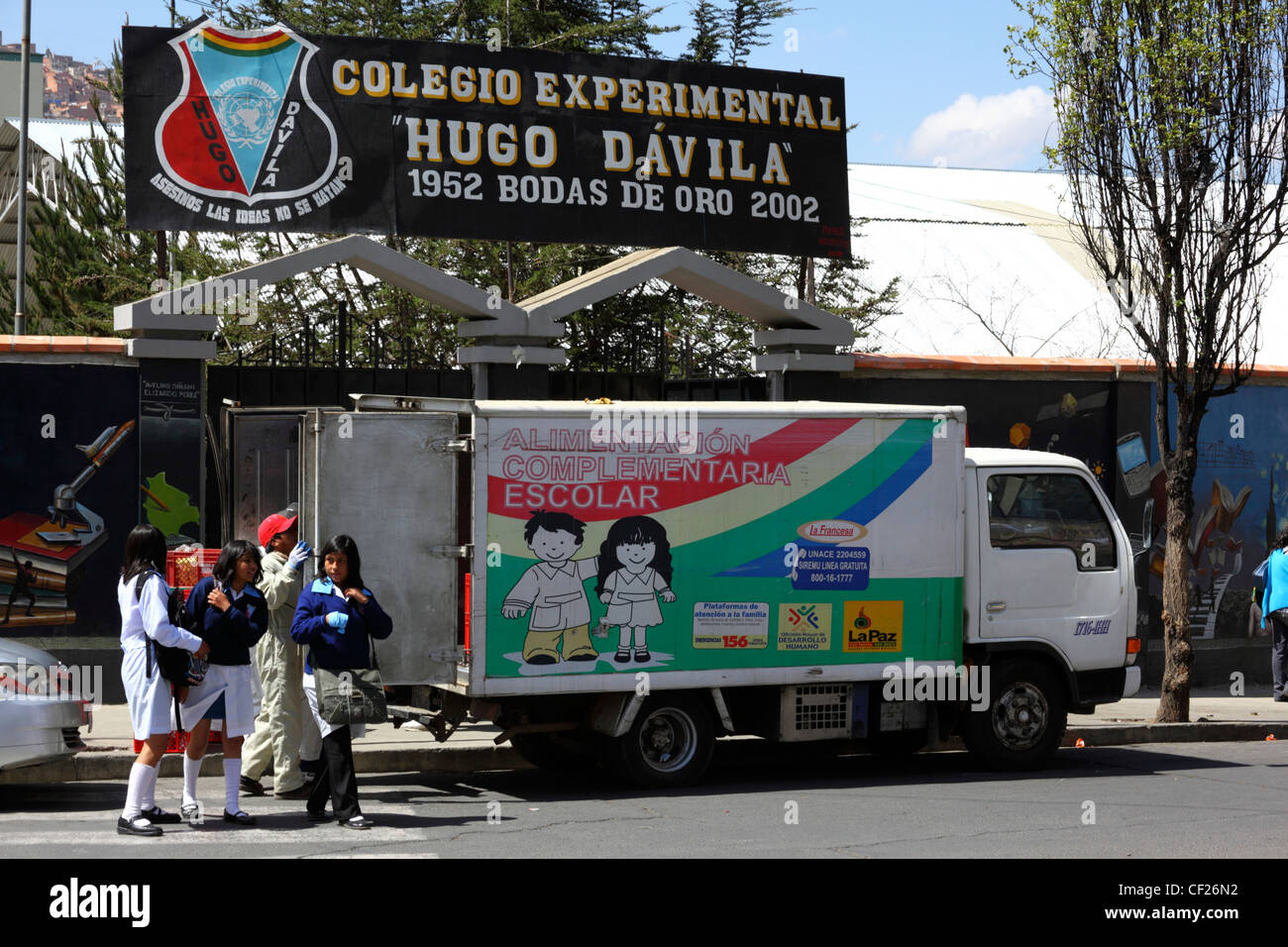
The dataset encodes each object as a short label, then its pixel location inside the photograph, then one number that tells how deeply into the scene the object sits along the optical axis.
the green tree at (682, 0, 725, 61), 24.05
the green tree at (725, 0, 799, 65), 23.92
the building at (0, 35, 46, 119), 46.31
